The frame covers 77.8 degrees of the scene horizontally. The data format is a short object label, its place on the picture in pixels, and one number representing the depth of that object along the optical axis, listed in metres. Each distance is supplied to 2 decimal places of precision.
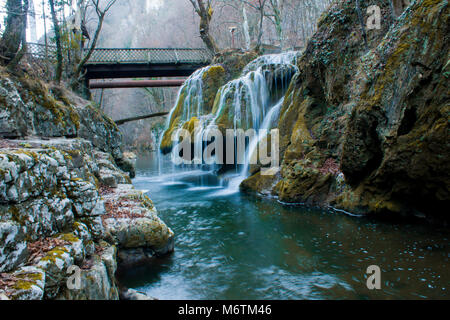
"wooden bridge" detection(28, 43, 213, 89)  19.27
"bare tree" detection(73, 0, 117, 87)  13.92
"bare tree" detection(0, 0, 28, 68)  7.55
